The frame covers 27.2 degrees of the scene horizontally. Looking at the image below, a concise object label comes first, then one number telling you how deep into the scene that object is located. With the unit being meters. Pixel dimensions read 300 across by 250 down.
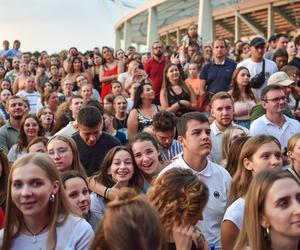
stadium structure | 35.94
